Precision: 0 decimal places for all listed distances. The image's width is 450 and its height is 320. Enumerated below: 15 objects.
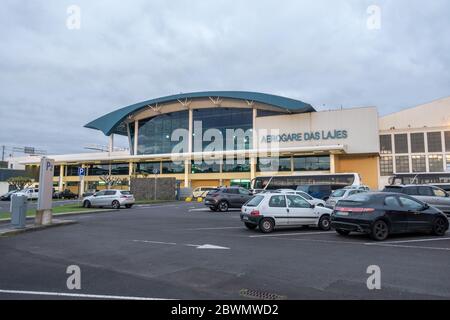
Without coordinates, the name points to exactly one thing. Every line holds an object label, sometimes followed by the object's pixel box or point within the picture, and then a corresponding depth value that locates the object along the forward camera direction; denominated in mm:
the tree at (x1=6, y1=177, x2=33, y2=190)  52844
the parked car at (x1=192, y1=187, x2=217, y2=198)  47625
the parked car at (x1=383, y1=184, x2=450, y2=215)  18375
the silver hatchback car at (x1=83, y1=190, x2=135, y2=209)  29594
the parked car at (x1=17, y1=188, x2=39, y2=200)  43250
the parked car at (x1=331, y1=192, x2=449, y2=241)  11070
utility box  14391
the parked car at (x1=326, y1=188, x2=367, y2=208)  20858
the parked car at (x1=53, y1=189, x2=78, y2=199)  52781
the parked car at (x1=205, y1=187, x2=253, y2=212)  25438
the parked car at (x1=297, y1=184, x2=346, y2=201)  28578
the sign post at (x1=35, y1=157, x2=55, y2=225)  15391
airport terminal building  52844
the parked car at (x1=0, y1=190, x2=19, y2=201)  45047
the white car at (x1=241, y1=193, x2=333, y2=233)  13359
